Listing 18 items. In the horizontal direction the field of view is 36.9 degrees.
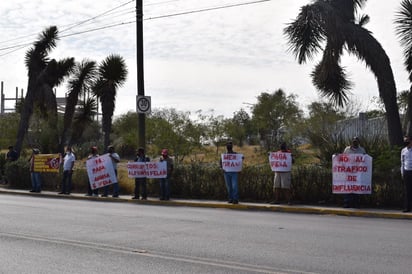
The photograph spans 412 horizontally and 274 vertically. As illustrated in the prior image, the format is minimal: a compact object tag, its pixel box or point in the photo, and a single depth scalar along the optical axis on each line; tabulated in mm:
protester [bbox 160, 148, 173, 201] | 19453
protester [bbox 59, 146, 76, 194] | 22406
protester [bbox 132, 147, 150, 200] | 20031
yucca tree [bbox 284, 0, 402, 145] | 20109
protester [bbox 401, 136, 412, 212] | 15047
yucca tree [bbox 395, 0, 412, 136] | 20162
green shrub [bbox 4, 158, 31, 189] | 25141
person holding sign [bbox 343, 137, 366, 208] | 16203
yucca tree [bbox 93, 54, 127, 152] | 27364
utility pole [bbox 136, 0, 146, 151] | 21453
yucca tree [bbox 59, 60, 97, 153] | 29156
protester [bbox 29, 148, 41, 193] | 23609
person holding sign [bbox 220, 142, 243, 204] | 17984
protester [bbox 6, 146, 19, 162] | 26688
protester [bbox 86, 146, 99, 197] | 21531
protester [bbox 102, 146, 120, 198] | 20891
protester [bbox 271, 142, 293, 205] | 17125
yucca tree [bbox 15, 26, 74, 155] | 29453
